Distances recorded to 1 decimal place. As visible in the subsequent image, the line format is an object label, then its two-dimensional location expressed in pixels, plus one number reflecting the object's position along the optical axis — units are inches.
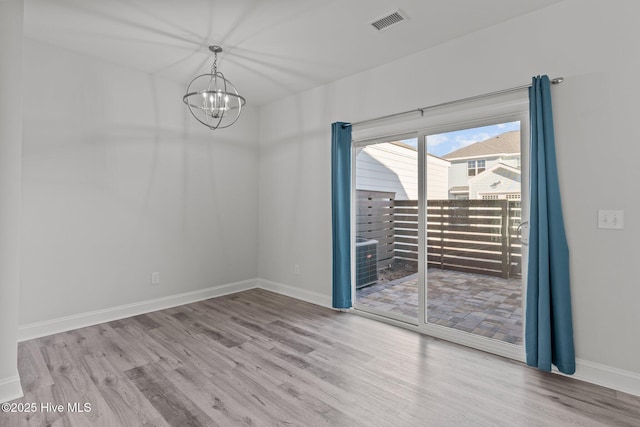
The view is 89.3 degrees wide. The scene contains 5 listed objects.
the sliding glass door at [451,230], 108.9
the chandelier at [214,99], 115.6
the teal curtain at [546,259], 91.9
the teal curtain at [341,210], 148.3
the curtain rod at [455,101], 96.6
